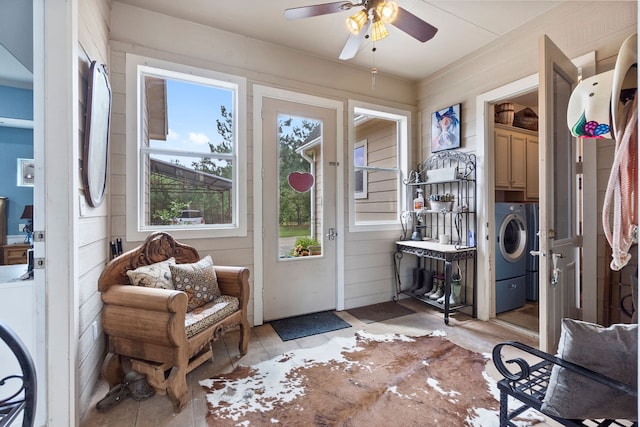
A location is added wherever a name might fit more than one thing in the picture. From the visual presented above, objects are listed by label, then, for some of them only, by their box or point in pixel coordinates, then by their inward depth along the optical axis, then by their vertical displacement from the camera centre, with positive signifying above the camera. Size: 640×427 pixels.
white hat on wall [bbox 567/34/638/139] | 1.08 +0.48
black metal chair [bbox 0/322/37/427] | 0.88 -0.50
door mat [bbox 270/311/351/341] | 2.73 -1.12
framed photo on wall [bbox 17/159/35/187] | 2.70 +0.40
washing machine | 3.22 -0.50
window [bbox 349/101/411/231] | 3.49 +0.62
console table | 2.96 -0.48
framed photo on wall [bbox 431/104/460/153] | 3.31 +1.00
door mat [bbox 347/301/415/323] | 3.13 -1.12
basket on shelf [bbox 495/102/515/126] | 3.62 +1.25
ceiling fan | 1.79 +1.26
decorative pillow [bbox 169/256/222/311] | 2.12 -0.51
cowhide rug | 1.63 -1.14
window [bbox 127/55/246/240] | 2.49 +0.59
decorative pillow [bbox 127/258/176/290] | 1.94 -0.42
